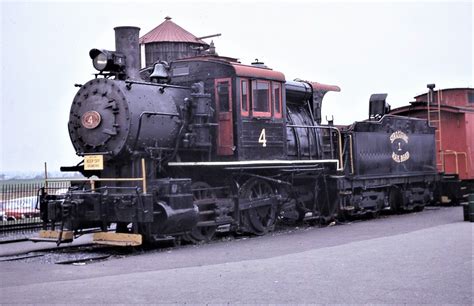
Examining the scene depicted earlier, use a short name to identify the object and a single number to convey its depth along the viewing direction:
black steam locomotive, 12.92
